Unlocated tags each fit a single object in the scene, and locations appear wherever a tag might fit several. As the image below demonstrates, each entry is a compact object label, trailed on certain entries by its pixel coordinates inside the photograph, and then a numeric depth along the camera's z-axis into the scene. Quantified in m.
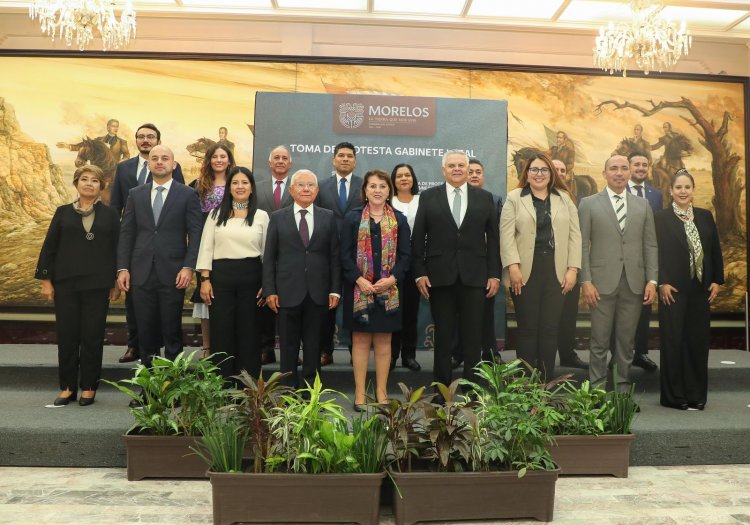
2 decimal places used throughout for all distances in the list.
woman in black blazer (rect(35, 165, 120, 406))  4.05
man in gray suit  4.20
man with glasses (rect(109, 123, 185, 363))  4.75
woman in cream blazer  4.09
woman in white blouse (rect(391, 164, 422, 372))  4.54
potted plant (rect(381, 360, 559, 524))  2.75
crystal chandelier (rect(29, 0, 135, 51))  5.84
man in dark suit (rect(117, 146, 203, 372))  4.04
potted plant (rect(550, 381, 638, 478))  3.37
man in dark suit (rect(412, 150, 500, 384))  4.00
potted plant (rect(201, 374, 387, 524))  2.69
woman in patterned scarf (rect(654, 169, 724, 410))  4.27
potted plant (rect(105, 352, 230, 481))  3.23
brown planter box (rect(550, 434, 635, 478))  3.37
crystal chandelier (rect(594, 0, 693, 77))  6.16
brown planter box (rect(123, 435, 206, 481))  3.24
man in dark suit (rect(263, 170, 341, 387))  3.95
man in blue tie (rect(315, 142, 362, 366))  4.64
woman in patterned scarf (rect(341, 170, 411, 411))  3.89
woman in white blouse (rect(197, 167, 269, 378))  3.99
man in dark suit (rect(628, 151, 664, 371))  5.04
